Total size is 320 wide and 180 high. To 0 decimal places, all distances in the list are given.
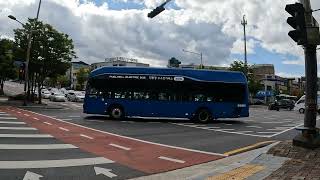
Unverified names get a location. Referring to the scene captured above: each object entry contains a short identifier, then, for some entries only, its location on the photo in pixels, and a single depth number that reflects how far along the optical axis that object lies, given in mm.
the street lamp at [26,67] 20172
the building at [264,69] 78852
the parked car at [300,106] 26696
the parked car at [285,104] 33418
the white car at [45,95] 35195
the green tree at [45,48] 22739
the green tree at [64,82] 76572
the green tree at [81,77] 63010
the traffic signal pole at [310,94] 6635
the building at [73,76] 77765
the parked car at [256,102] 41954
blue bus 13199
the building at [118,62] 74329
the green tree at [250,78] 41825
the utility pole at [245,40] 37281
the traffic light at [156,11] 7793
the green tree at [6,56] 24042
